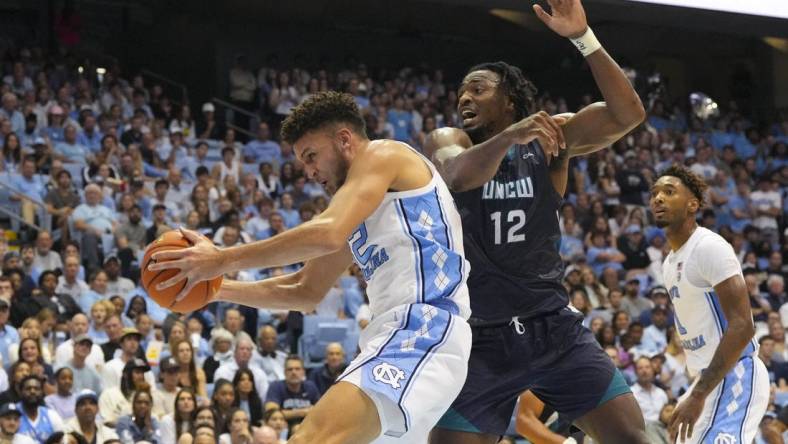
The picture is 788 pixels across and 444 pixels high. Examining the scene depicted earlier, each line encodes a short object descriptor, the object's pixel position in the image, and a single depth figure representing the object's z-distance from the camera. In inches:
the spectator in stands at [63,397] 369.4
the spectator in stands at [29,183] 499.2
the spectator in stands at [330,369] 420.5
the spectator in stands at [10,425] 335.3
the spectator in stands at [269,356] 430.6
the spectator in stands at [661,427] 411.2
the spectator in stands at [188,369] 398.6
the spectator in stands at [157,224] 478.7
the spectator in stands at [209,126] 652.7
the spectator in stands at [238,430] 371.9
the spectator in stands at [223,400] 385.4
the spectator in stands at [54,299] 415.2
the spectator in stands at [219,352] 415.8
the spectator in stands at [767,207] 682.8
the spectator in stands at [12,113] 546.4
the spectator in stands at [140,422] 366.6
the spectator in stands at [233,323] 439.5
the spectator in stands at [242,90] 733.3
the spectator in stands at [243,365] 411.2
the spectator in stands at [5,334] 379.9
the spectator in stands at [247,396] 399.2
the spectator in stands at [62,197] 485.4
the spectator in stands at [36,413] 349.7
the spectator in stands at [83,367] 385.1
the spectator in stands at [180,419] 368.8
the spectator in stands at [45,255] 446.3
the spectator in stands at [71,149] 537.6
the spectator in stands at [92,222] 466.3
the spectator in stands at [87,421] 355.6
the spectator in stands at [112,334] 399.9
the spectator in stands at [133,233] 468.4
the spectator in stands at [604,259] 585.3
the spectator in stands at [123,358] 386.3
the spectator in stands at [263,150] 630.5
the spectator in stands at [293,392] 403.5
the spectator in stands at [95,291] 431.2
